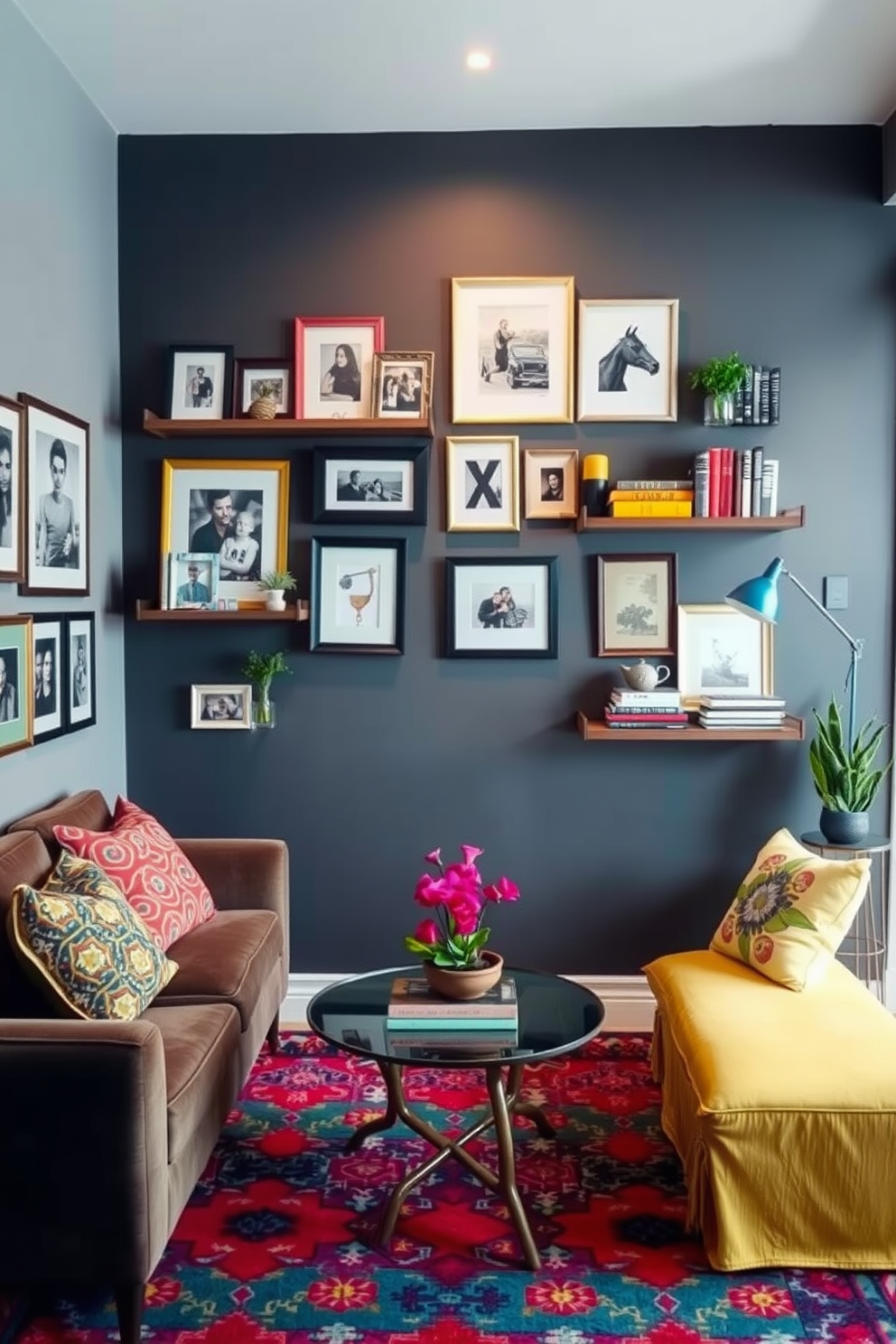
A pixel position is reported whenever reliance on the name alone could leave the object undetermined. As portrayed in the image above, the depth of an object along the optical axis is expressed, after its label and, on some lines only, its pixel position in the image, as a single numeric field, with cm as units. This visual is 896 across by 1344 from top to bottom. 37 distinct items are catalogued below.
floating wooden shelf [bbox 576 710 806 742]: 337
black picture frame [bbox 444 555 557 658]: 359
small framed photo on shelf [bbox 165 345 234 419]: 355
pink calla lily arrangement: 247
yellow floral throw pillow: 278
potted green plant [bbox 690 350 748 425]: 340
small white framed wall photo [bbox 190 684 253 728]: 363
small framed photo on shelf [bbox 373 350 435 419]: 350
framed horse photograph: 352
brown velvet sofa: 193
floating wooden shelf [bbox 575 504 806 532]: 335
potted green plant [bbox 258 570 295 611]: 348
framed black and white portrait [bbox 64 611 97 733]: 316
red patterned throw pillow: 274
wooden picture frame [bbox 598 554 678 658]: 357
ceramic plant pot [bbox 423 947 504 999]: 247
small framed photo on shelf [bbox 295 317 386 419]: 355
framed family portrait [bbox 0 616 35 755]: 270
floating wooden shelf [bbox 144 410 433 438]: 338
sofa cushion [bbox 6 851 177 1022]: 219
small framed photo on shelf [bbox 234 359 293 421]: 357
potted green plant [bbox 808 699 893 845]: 329
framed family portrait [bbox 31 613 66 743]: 293
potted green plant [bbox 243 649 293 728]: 357
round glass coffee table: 229
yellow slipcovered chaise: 225
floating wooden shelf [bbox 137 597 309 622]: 346
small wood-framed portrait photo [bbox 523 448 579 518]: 356
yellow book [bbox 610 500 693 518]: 341
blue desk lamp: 313
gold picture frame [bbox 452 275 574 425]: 354
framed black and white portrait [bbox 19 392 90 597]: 291
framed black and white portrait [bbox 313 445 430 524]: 356
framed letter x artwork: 355
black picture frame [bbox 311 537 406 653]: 360
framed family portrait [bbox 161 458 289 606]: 360
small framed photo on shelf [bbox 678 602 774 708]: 356
